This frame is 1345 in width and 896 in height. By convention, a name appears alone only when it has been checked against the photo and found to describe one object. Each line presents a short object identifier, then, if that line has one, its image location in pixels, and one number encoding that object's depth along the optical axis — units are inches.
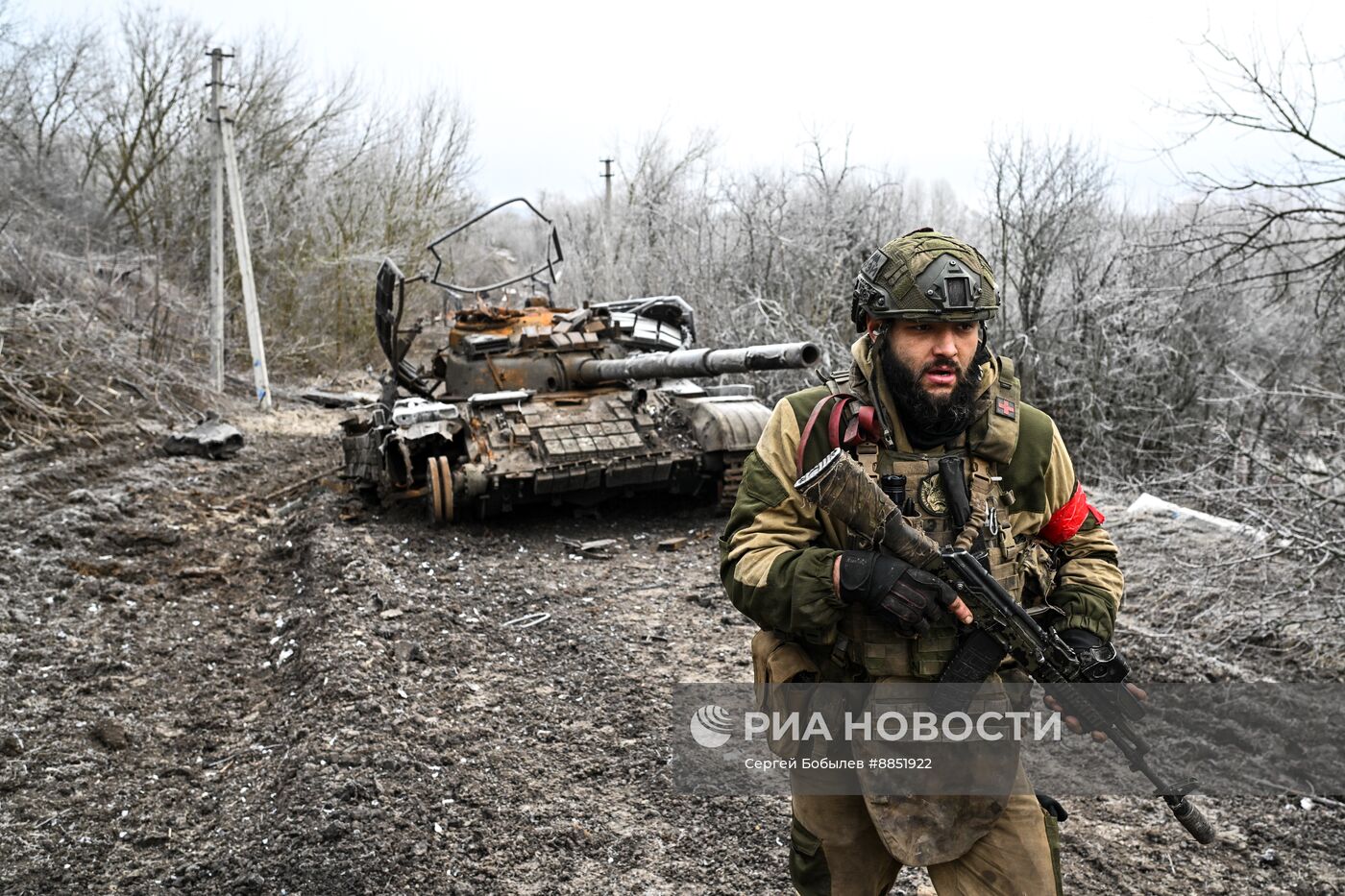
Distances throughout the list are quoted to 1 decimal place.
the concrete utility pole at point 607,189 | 1098.7
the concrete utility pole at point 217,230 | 659.4
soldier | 92.7
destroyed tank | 327.6
